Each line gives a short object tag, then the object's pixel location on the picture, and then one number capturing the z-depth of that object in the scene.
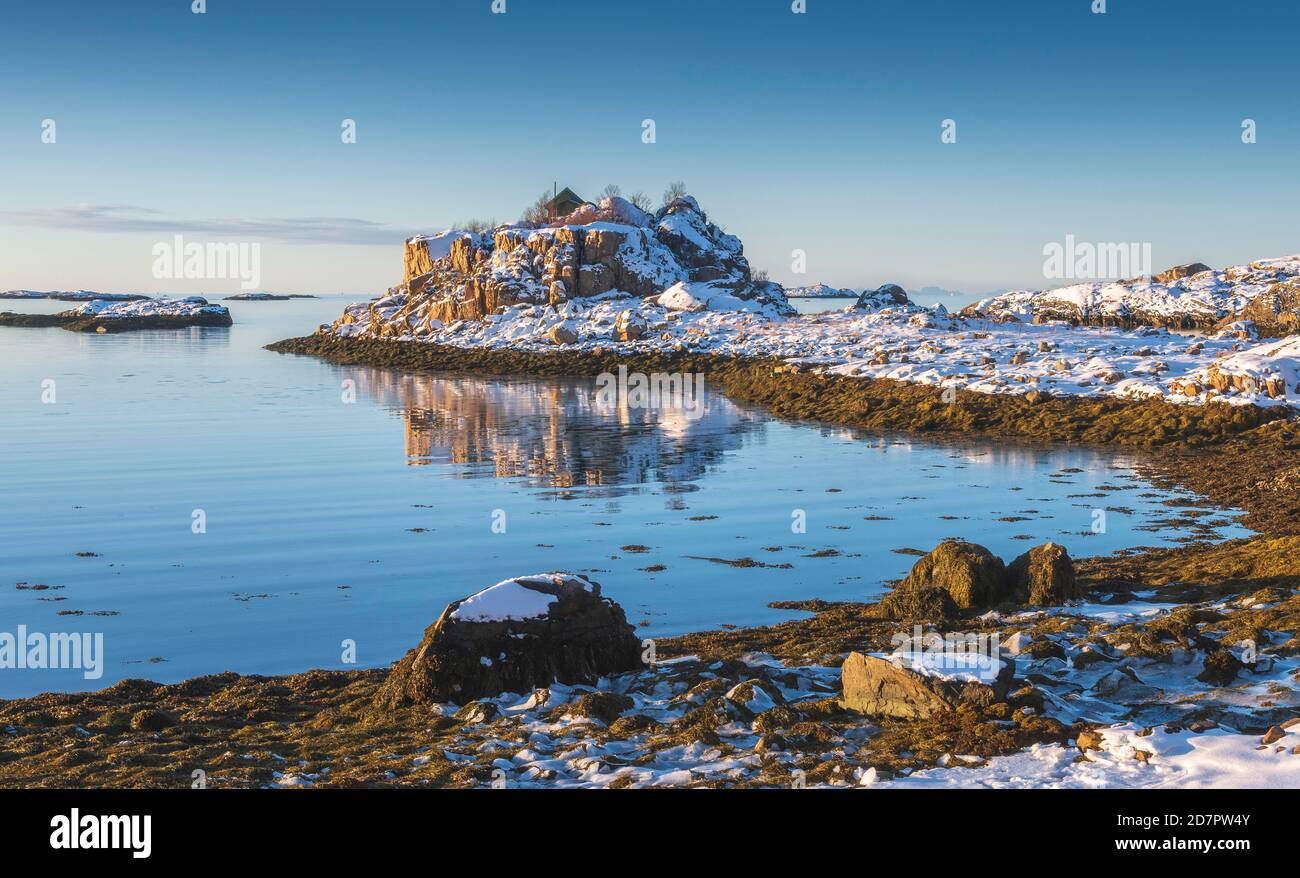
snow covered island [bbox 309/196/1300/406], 39.09
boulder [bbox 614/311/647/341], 68.62
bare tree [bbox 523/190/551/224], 100.00
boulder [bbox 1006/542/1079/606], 13.55
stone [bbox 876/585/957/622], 13.27
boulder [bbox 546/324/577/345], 71.25
